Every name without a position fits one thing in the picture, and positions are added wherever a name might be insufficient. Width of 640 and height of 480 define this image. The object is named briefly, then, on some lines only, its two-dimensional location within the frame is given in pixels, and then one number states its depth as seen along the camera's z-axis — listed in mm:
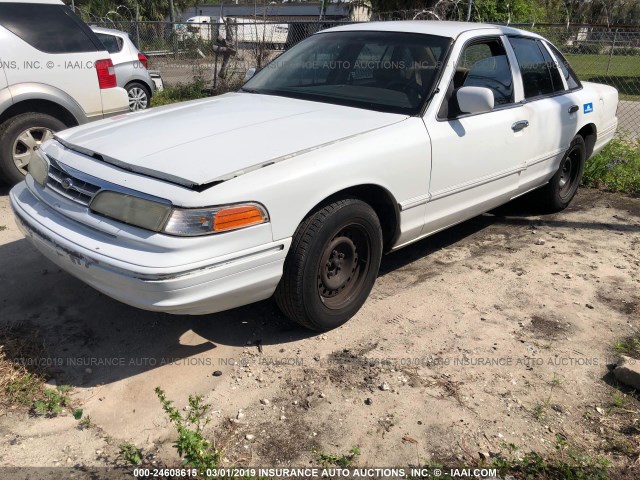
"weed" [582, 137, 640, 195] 6590
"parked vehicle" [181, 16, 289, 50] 11398
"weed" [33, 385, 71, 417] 2674
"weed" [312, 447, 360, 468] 2430
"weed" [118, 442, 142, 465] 2373
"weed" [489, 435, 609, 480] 2396
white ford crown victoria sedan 2625
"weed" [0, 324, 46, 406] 2744
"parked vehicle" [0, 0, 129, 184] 5281
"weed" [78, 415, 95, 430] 2603
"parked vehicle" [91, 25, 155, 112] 10219
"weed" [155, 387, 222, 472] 2254
